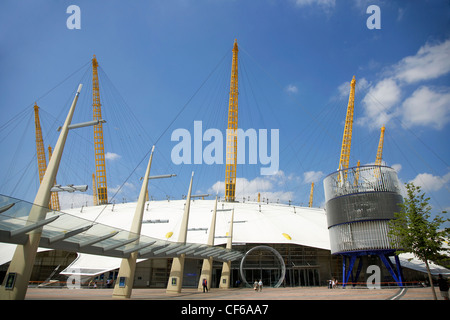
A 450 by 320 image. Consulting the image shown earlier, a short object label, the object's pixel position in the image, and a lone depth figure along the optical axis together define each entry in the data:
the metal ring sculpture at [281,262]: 39.78
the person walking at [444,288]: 16.08
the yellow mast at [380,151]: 87.25
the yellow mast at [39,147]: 80.50
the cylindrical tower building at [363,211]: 34.03
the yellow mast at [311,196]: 121.02
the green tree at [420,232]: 19.41
